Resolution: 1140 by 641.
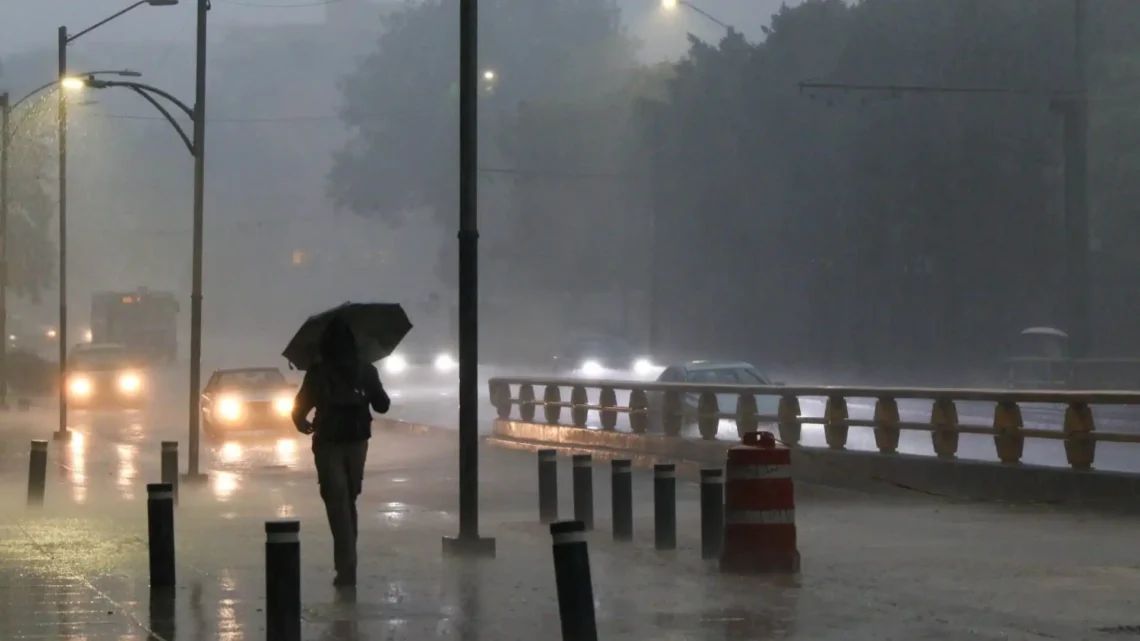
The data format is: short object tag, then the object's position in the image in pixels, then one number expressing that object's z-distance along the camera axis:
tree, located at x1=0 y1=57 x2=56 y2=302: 73.12
